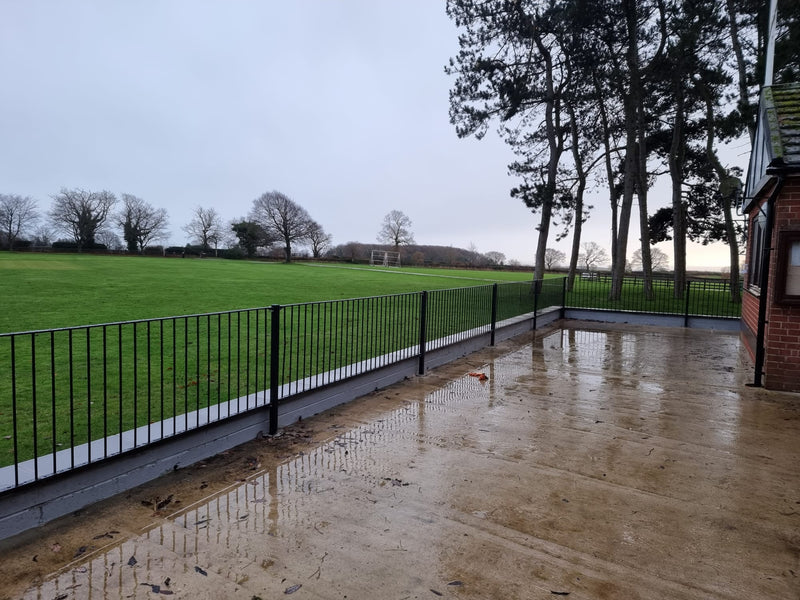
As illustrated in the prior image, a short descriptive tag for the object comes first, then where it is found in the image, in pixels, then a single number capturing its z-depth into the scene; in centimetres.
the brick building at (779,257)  613
